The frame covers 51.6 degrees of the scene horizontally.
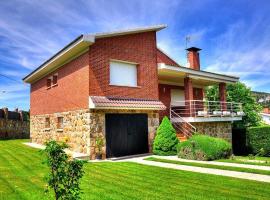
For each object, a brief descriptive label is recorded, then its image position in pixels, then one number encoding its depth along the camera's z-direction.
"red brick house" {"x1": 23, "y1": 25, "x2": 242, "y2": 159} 14.80
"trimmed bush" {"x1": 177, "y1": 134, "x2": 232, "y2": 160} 13.61
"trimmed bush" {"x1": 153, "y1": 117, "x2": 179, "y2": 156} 15.61
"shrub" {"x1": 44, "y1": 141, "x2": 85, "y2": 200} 5.19
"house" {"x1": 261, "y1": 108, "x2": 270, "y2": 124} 56.72
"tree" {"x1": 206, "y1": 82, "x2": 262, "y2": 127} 29.97
